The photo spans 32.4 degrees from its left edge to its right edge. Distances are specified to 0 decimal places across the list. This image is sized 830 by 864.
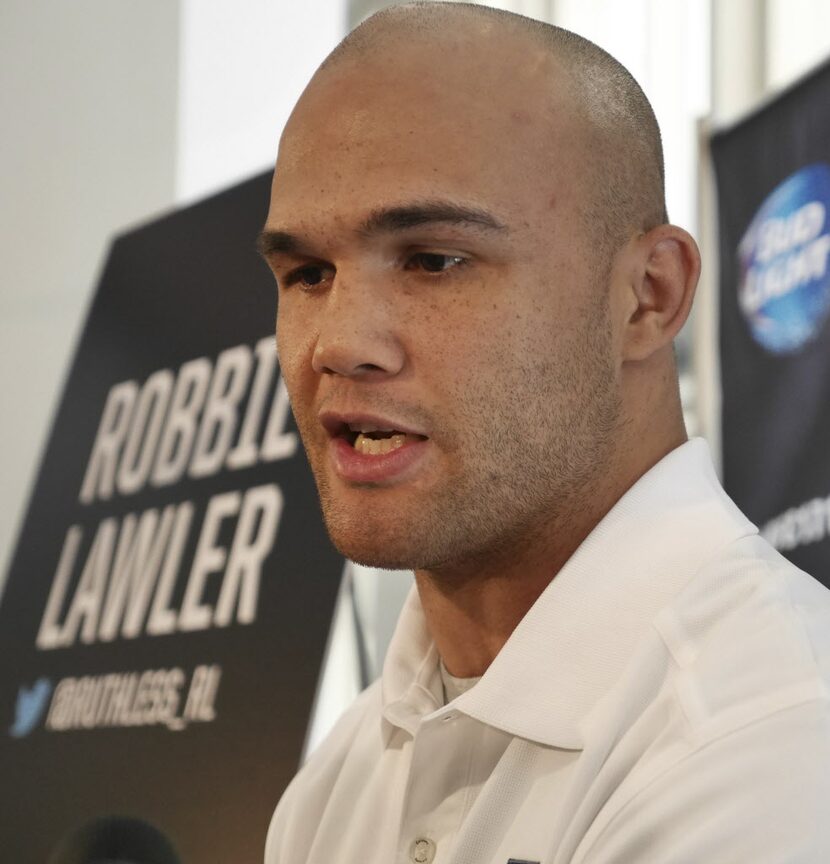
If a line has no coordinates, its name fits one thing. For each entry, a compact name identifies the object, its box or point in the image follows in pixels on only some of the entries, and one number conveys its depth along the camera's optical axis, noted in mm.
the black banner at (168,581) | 2670
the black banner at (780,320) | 2569
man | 1205
